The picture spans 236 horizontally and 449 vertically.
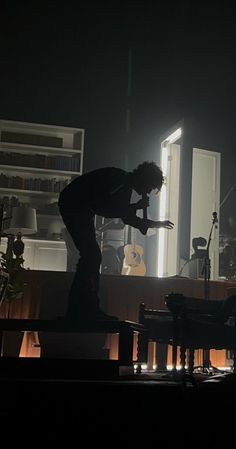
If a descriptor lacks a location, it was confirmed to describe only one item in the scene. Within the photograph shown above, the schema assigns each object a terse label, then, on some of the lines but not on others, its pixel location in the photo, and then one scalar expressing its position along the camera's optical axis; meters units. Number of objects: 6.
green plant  4.54
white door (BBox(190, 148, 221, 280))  7.41
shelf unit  7.00
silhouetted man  3.57
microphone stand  4.44
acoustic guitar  6.78
